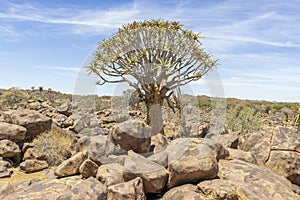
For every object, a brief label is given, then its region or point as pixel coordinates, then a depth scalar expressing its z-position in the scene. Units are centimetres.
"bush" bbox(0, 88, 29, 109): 2427
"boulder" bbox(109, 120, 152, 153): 730
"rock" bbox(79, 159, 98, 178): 632
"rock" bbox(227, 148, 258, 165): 762
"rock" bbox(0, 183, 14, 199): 600
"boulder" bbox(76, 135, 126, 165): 660
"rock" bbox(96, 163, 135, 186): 566
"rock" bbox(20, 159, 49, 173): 896
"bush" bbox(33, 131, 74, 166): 965
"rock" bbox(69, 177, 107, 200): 518
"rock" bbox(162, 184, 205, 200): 554
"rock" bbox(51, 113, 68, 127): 1518
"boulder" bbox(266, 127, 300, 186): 805
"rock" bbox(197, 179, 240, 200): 536
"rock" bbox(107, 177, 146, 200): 519
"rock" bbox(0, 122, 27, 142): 988
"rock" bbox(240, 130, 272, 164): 859
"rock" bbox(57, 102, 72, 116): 1811
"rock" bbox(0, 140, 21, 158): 946
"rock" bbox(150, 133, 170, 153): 792
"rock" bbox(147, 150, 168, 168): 638
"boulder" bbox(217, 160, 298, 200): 572
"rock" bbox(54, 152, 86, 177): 662
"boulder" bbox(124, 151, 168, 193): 585
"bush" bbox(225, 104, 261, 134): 2039
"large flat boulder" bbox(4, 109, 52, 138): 1054
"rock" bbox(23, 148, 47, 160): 973
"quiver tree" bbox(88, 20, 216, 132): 1322
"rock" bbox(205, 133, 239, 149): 927
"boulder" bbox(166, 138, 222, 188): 599
